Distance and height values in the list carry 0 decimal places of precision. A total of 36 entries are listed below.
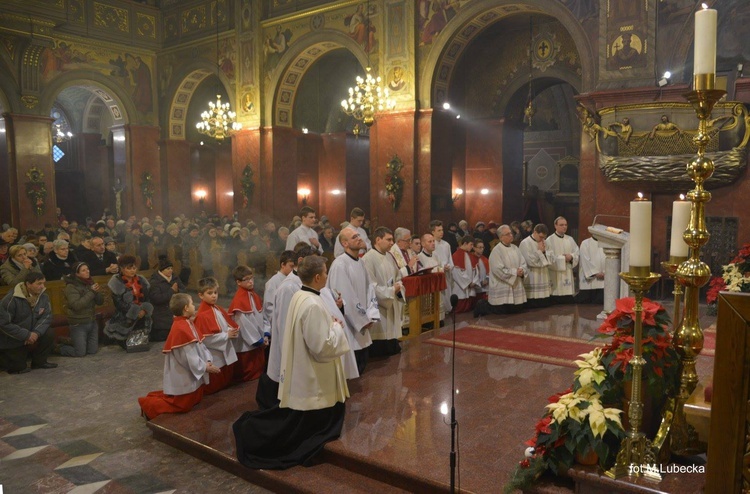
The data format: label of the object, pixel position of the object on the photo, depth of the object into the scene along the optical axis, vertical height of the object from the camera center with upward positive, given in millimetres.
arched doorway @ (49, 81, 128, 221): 25672 +2130
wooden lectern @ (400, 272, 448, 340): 8609 -1488
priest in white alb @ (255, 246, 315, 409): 5840 -1432
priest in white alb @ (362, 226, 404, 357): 7660 -1231
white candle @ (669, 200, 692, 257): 3500 -144
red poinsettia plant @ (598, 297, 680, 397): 3604 -929
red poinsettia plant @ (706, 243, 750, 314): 7502 -997
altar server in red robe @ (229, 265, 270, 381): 7164 -1554
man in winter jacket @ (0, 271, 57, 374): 7887 -1666
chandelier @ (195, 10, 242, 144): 16609 +2378
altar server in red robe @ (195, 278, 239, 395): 6695 -1488
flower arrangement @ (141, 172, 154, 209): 21406 +540
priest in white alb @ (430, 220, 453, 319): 10281 -1041
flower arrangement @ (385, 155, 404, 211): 14818 +527
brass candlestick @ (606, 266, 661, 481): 3203 -1355
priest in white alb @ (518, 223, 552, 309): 10664 -1218
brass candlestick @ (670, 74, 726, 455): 3012 -392
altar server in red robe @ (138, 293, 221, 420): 6160 -1750
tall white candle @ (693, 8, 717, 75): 2869 +789
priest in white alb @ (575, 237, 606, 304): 10789 -1236
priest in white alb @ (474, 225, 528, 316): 10227 -1343
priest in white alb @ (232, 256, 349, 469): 4855 -1619
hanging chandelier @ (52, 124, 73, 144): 25516 +3003
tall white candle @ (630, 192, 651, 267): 3119 -183
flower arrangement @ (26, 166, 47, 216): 18406 +417
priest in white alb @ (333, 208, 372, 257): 10906 -334
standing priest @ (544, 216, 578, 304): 10945 -1151
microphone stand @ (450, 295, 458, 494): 3469 -1544
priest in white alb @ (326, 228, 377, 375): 6801 -978
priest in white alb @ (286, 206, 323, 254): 11391 -620
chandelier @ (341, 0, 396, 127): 13172 +2542
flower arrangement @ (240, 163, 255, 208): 18528 +522
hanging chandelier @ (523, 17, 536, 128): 15769 +4132
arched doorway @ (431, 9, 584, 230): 15039 +2746
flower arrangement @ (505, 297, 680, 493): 3453 -1237
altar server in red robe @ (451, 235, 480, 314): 10898 -1359
